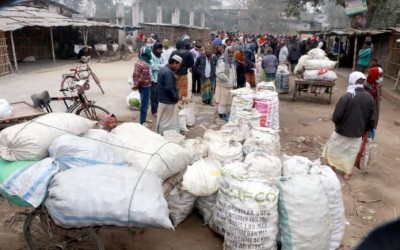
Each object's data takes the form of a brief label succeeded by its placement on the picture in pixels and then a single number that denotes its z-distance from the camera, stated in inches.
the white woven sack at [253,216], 113.3
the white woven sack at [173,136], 172.7
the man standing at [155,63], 279.3
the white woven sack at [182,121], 253.5
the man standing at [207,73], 332.5
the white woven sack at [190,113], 271.2
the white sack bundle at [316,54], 372.5
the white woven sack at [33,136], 112.7
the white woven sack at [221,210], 123.6
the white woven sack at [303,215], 115.6
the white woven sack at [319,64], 356.5
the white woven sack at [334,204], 126.4
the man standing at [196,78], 391.2
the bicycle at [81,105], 247.4
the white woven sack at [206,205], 139.8
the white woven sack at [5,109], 168.4
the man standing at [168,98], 209.0
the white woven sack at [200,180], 130.4
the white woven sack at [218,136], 169.7
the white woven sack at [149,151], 118.6
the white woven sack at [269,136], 177.9
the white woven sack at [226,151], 150.0
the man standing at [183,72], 297.0
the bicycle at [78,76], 316.6
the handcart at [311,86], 358.3
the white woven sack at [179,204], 136.9
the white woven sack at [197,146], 159.3
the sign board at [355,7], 632.2
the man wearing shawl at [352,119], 181.5
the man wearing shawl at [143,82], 251.3
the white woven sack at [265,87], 277.8
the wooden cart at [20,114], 170.2
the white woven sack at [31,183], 99.5
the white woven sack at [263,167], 130.5
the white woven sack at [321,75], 354.0
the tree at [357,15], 686.6
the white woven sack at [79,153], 109.0
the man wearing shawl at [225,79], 277.1
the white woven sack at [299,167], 127.0
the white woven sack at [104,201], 93.7
